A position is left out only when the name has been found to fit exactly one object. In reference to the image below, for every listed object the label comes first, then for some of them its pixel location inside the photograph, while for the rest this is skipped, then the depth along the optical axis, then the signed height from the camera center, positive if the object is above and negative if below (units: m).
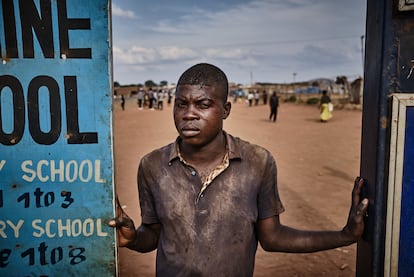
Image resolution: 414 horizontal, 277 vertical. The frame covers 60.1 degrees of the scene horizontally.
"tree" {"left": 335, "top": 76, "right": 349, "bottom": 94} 28.87 +1.27
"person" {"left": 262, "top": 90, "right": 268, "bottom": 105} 34.85 -0.12
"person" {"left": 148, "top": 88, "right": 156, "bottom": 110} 28.01 -0.24
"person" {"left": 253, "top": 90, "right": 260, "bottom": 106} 33.94 -0.21
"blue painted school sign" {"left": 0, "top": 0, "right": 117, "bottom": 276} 1.44 -0.16
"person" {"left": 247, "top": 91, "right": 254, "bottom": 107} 33.84 -0.11
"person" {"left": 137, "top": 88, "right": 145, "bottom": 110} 26.99 -0.15
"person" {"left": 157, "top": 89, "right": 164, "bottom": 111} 27.53 -0.31
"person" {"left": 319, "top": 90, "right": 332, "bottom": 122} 17.02 -0.64
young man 1.47 -0.43
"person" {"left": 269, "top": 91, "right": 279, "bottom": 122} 17.53 -0.36
